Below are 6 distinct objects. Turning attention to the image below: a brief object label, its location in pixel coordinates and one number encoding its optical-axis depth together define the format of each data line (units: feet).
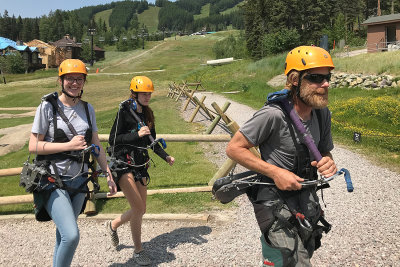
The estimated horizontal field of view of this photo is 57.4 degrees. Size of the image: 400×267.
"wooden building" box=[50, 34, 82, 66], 351.46
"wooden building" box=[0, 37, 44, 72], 317.63
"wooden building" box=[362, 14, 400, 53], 130.13
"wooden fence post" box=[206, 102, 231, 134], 46.56
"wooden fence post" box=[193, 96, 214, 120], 58.59
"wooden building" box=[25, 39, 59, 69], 343.26
